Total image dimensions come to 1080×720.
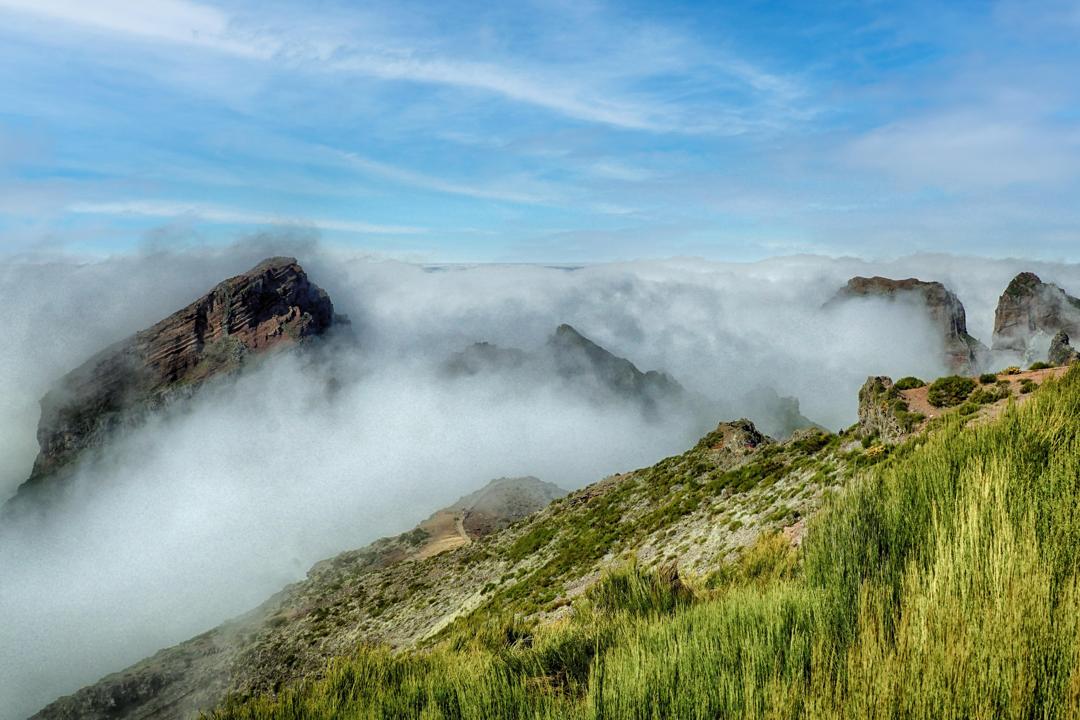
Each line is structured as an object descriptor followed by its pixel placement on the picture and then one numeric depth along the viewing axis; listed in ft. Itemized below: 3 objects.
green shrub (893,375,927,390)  92.43
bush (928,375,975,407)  80.84
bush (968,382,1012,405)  73.67
